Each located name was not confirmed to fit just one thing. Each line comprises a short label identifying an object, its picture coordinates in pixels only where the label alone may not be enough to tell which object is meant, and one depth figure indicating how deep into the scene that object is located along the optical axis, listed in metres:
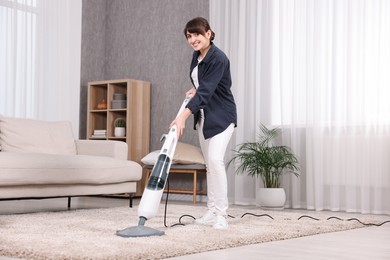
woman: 3.03
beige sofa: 3.67
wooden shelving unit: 6.21
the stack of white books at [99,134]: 6.37
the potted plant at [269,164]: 5.02
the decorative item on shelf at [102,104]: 6.46
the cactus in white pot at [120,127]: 6.24
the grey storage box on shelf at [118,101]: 6.31
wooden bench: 5.55
